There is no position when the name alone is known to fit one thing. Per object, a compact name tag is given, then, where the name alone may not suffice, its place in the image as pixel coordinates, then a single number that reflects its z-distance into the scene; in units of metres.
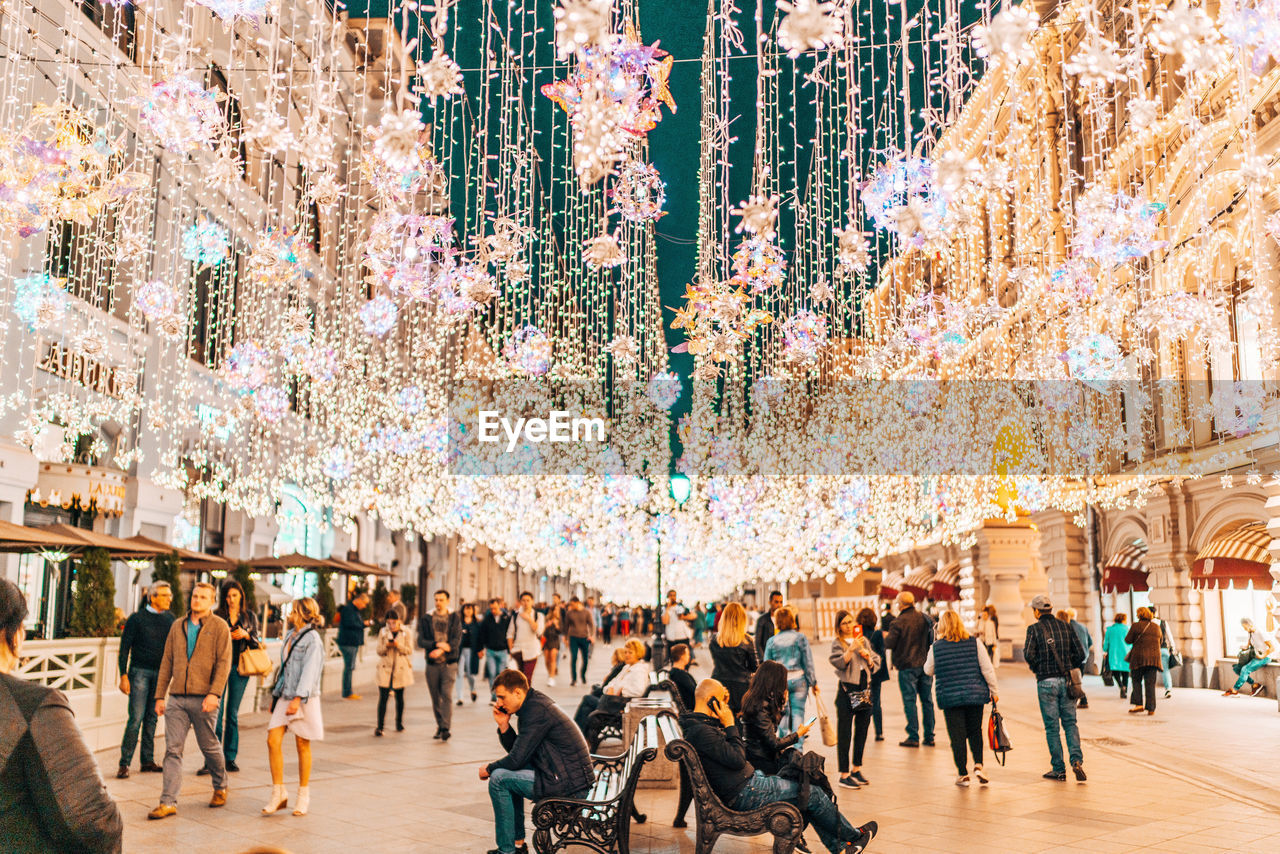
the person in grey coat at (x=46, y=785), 2.71
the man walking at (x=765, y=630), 13.48
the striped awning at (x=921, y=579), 41.19
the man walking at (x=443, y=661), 13.84
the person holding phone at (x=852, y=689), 10.71
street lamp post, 18.84
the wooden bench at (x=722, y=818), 6.46
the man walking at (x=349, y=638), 20.14
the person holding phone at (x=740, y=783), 6.70
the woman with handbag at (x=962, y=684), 10.18
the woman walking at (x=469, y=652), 17.89
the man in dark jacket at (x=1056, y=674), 10.37
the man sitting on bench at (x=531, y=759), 6.68
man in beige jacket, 8.71
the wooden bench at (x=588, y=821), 6.51
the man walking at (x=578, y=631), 22.72
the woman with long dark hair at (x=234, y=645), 10.77
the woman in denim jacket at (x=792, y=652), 10.77
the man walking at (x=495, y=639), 18.16
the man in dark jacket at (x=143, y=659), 10.31
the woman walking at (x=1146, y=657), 17.28
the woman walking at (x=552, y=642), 23.62
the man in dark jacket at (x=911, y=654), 12.92
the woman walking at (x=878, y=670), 13.13
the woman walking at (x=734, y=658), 10.43
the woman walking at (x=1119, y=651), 20.07
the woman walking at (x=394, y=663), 14.51
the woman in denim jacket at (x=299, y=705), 8.54
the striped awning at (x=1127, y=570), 24.92
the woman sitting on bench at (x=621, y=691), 10.95
